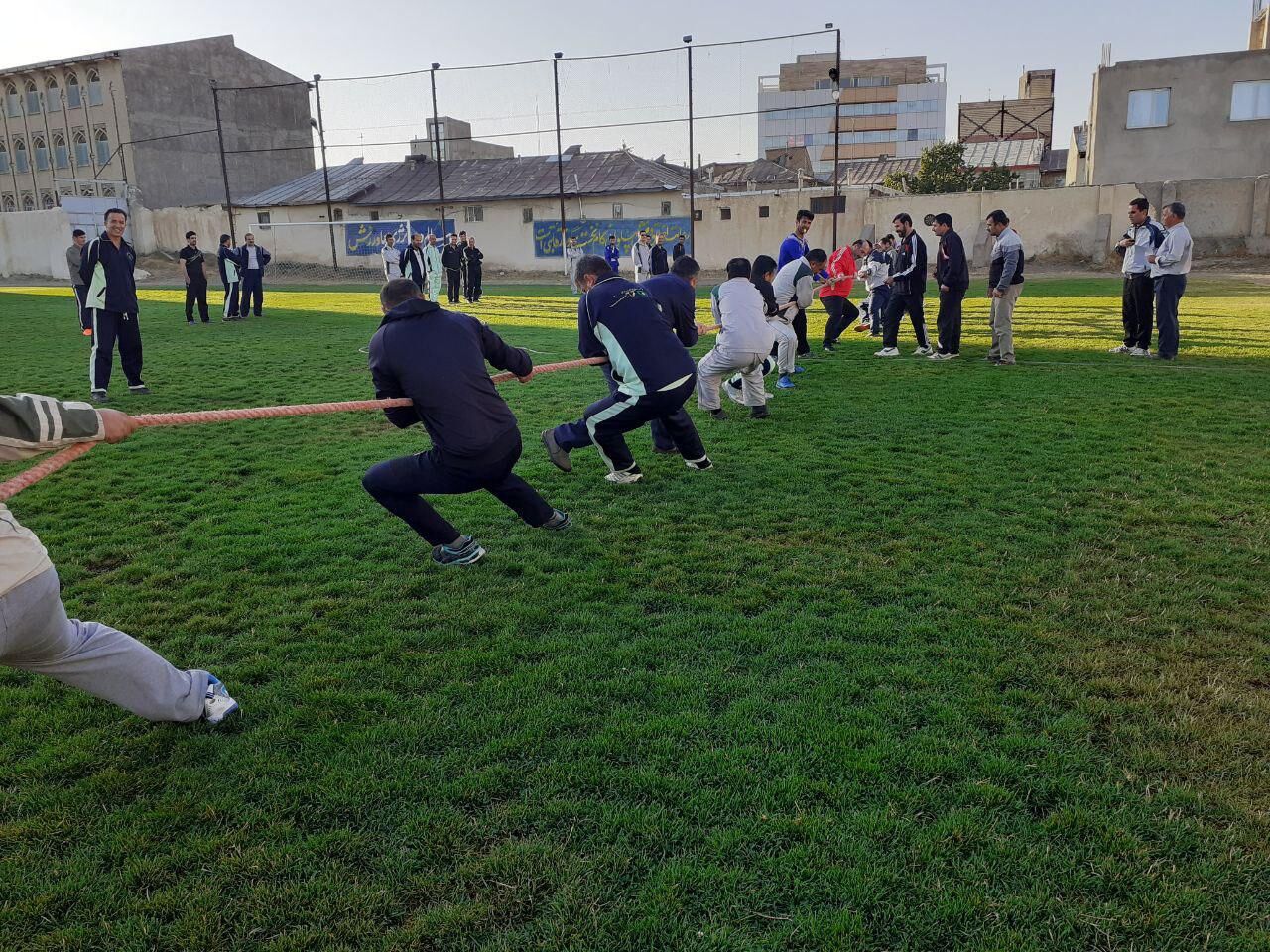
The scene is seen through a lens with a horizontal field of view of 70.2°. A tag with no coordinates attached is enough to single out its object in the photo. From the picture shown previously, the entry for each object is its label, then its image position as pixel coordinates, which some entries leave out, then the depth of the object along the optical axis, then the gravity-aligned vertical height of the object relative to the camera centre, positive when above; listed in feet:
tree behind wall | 139.85 +15.40
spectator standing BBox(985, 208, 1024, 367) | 35.83 -0.15
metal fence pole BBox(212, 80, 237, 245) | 110.77 +15.32
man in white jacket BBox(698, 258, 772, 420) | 26.63 -1.27
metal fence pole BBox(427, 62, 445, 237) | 110.63 +19.37
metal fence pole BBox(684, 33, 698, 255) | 102.01 +8.99
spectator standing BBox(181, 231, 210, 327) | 60.26 +1.58
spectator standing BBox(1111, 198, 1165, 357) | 37.40 -0.43
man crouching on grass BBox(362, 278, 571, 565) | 15.38 -1.98
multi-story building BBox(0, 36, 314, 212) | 143.95 +29.43
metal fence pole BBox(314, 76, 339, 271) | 110.63 +14.83
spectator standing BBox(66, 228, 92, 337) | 46.01 +2.43
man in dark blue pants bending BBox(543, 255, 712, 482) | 20.52 -1.64
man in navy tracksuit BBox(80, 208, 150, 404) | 33.17 +0.36
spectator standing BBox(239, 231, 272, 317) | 64.13 +2.06
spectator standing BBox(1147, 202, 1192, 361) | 35.42 +0.18
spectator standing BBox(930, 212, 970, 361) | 37.45 -0.34
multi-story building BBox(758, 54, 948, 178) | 294.46 +55.15
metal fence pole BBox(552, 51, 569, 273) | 105.60 +15.80
